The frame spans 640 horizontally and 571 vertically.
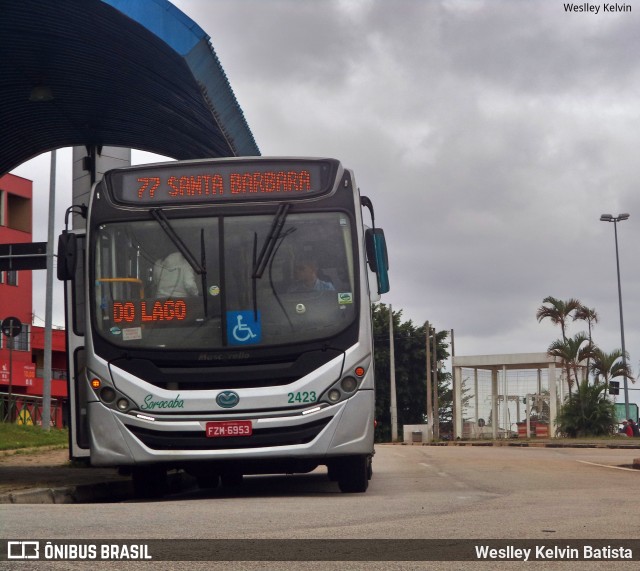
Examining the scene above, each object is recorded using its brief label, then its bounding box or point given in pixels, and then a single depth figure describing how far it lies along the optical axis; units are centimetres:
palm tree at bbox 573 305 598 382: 5547
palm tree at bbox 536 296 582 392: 5459
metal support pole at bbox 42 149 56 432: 3456
